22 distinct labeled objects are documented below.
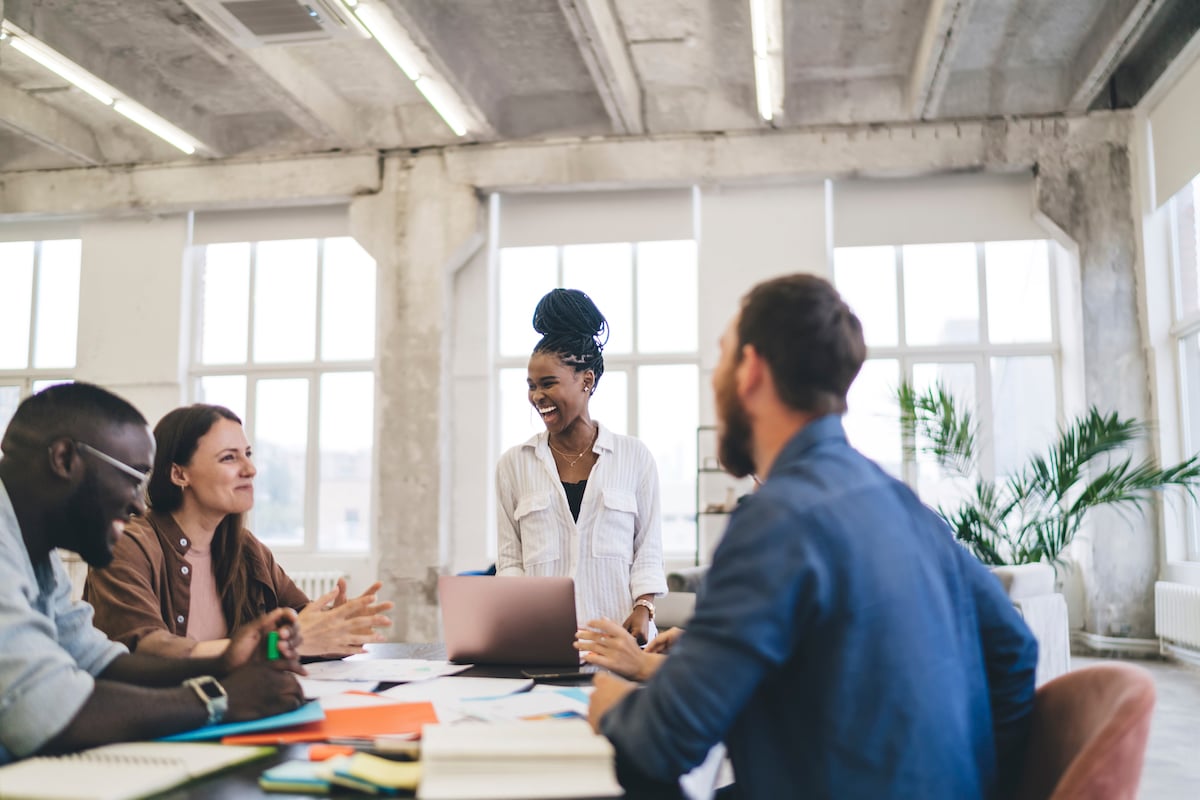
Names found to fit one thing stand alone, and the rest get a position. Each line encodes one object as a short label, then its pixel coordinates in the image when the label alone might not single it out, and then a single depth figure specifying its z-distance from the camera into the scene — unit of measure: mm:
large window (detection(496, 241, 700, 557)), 8562
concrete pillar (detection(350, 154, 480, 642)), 8234
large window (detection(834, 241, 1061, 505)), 8258
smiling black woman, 2764
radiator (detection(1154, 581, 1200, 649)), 6434
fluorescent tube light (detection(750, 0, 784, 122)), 5934
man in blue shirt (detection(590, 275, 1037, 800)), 1173
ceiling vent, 5965
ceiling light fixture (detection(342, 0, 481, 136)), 6105
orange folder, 1503
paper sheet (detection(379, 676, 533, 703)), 1868
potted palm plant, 6668
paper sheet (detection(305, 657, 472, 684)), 2107
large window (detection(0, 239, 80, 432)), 9703
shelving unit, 8133
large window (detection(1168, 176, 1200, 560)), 7129
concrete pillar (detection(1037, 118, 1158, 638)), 7387
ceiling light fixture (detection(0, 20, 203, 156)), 6320
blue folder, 1504
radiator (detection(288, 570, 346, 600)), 8820
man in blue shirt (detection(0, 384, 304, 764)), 1373
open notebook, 1206
